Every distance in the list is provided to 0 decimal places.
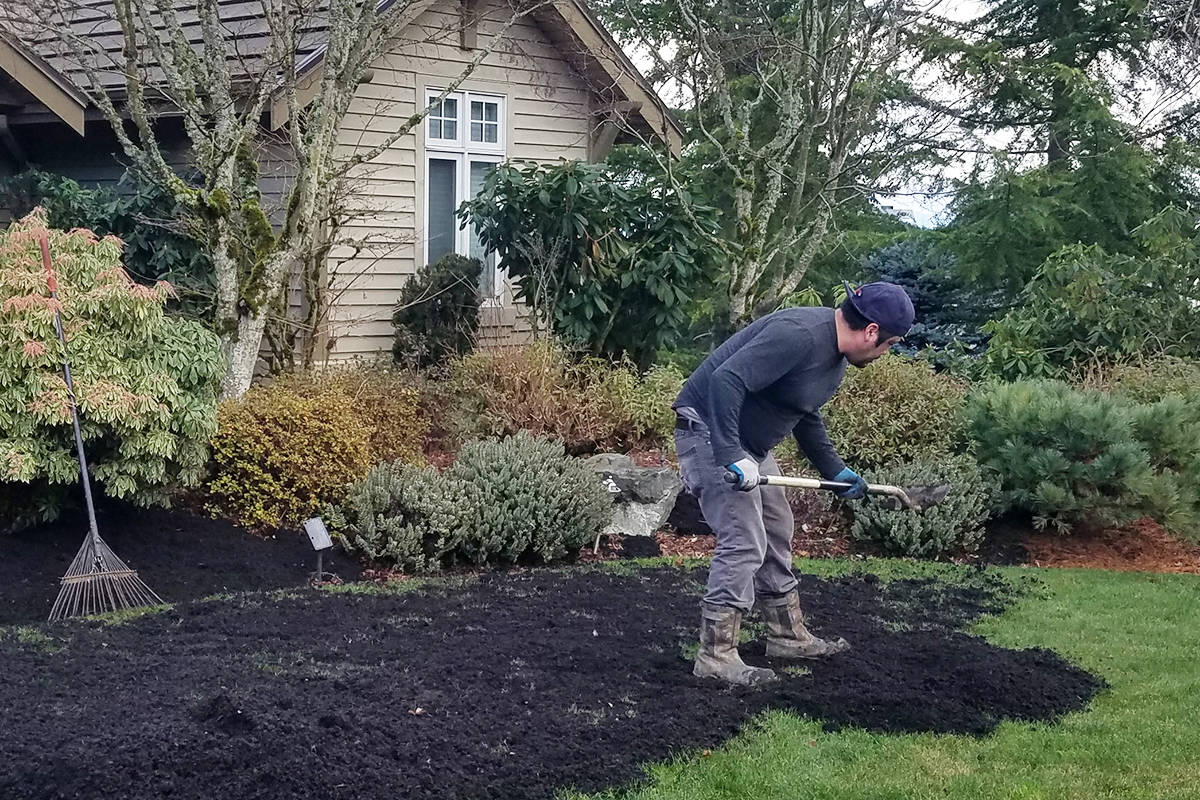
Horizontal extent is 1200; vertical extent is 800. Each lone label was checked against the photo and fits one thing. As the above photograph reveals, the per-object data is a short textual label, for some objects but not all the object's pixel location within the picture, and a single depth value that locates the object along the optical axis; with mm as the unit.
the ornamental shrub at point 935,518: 8062
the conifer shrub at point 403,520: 7199
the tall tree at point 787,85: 11586
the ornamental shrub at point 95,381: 6539
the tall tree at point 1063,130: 16469
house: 11203
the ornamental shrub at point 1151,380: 9250
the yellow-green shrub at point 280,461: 7523
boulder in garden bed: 8430
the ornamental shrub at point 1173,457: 7934
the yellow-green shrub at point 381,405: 8719
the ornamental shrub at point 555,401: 9750
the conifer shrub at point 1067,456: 7926
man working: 4848
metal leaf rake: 6277
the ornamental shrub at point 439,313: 11531
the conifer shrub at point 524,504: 7371
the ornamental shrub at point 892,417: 9180
